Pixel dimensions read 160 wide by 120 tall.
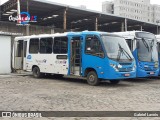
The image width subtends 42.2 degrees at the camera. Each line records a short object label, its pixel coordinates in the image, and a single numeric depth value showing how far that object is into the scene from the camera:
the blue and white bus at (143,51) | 11.68
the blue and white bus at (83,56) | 10.01
